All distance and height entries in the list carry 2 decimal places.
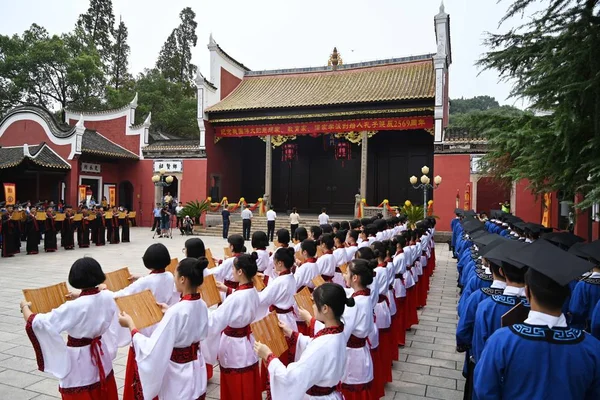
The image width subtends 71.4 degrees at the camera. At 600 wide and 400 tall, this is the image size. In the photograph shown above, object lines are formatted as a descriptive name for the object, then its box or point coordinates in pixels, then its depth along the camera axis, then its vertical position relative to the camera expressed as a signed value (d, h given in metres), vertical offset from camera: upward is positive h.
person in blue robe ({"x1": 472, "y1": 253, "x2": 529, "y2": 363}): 2.67 -0.71
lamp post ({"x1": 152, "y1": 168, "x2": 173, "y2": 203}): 16.73 +0.42
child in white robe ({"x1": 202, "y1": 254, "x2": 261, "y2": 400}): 3.06 -1.16
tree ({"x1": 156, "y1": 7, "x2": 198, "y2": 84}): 33.84 +11.33
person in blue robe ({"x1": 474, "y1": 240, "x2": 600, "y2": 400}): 1.77 -0.69
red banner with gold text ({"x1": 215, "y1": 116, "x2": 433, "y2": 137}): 17.39 +2.90
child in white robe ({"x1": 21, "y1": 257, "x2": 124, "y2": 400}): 2.77 -1.00
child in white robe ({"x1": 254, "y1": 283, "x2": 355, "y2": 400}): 2.16 -0.90
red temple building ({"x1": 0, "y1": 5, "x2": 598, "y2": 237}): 16.67 +2.12
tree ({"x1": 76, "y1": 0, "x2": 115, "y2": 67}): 31.78 +12.67
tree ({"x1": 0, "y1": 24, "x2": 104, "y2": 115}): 24.27 +7.18
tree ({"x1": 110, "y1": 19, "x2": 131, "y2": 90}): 32.53 +10.35
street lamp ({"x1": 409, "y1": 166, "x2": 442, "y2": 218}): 13.49 +0.41
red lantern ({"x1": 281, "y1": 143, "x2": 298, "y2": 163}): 20.52 +1.97
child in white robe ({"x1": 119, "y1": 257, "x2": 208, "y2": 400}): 2.52 -0.97
